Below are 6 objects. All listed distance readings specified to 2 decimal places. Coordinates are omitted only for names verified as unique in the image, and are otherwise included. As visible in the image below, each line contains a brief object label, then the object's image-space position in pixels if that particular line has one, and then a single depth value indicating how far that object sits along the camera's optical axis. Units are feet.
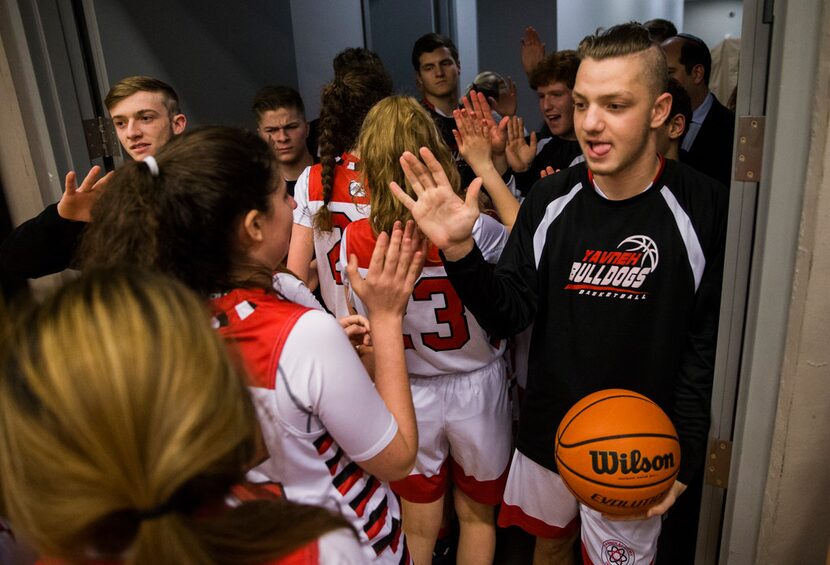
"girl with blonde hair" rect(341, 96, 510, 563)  5.98
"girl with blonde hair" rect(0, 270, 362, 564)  1.85
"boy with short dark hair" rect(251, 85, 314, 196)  9.12
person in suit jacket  8.96
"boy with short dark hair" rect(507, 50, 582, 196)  9.11
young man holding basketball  5.04
